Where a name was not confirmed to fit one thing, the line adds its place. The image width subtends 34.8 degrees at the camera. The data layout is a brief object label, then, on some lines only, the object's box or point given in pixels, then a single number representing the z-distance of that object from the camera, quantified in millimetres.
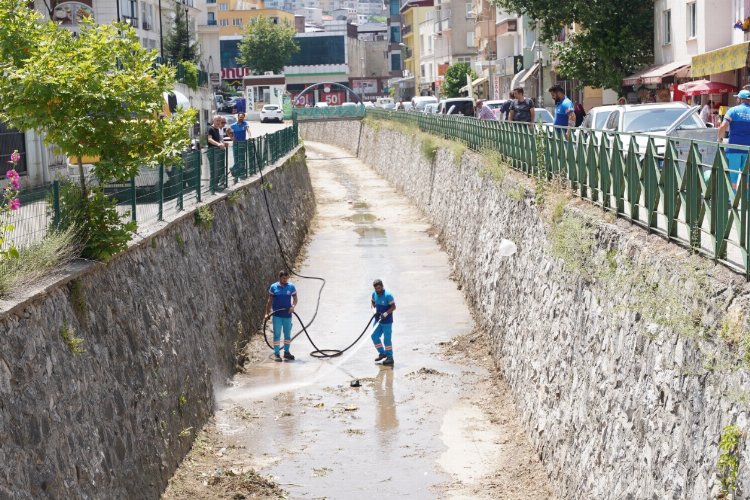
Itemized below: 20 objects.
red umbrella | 29891
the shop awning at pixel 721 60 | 27812
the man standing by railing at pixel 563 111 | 21156
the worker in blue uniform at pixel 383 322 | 19688
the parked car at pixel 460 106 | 47562
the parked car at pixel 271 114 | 85250
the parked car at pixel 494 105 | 40594
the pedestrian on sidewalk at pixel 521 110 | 23766
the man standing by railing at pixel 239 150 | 25547
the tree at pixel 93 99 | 12133
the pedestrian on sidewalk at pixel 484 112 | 37219
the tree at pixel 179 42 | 62844
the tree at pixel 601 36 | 39219
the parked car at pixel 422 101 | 66612
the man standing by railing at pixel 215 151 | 22088
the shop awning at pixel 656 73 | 35000
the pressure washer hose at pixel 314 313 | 20422
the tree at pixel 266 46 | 114125
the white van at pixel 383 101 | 96888
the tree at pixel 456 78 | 80062
